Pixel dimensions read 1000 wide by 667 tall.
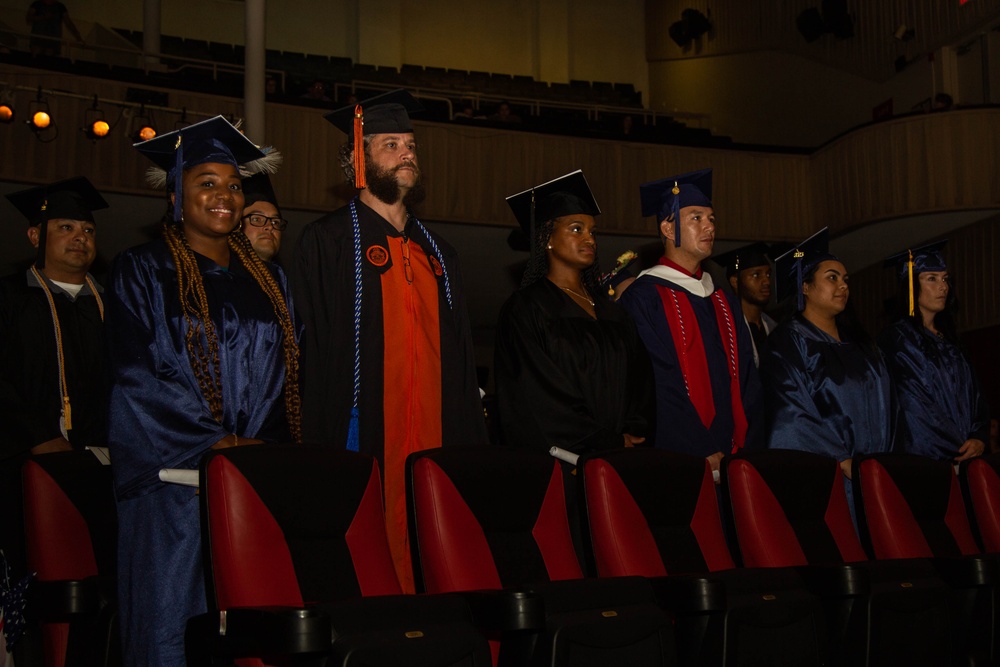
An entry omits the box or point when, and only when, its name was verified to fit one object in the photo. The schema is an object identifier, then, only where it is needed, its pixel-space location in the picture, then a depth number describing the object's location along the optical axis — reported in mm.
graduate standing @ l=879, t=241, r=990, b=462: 4688
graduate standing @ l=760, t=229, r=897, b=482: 4125
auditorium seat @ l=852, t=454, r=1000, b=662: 2928
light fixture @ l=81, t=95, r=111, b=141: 8797
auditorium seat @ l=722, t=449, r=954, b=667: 2621
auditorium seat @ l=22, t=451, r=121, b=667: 2615
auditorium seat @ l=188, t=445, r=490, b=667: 1866
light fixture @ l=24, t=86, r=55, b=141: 8547
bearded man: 3076
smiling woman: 2453
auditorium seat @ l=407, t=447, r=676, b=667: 2127
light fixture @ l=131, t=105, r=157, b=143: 8781
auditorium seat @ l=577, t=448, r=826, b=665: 2348
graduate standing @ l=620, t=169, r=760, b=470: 3803
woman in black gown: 3459
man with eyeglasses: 4090
